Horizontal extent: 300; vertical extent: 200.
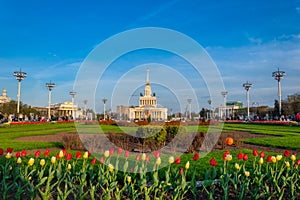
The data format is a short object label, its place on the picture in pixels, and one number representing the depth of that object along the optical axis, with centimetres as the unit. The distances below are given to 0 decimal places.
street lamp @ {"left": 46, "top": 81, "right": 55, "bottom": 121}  5606
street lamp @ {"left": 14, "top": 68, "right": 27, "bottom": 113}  4653
